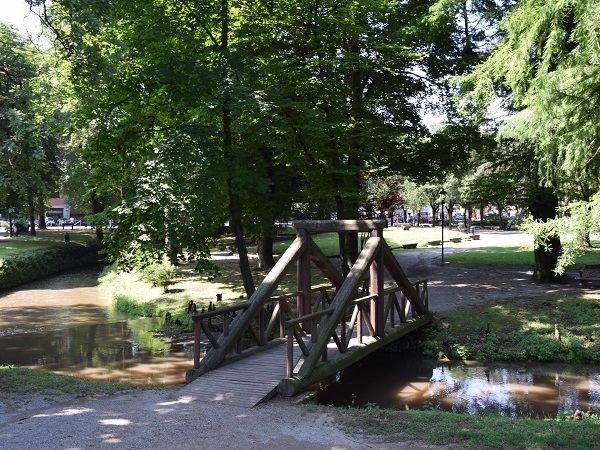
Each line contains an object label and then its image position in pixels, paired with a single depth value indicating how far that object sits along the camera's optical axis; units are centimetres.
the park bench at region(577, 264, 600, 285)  1831
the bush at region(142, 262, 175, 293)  2353
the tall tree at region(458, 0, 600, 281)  928
